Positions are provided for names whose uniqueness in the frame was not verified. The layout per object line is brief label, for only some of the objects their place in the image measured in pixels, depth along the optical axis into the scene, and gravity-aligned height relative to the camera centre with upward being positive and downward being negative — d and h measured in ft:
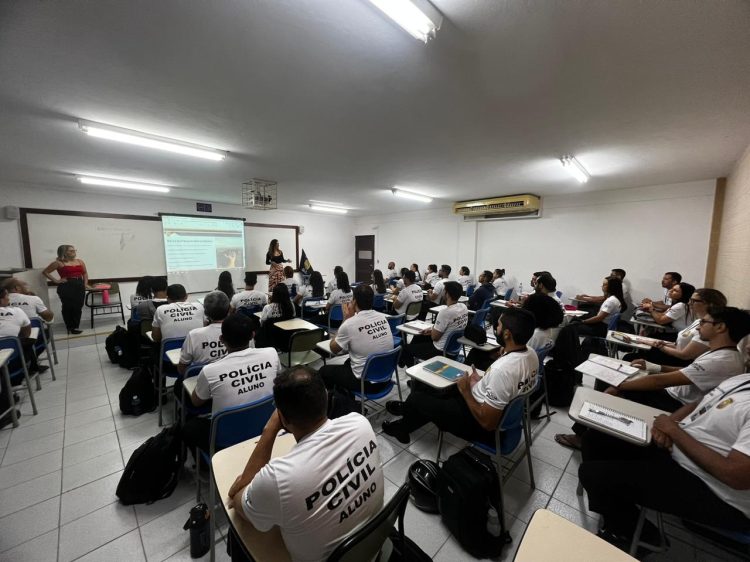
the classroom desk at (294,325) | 10.78 -3.03
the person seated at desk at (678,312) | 12.25 -2.64
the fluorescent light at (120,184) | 16.97 +4.16
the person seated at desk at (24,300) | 11.37 -2.16
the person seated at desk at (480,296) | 17.15 -2.79
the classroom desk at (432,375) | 6.48 -3.07
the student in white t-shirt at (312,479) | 2.90 -2.52
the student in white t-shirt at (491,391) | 5.54 -2.92
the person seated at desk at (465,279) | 23.43 -2.40
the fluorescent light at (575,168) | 12.63 +4.05
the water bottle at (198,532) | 5.05 -5.12
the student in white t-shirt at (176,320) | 9.39 -2.43
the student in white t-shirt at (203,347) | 7.07 -2.51
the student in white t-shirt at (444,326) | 10.09 -2.75
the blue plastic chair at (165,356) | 8.78 -3.40
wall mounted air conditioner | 21.33 +3.45
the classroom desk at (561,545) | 2.85 -3.09
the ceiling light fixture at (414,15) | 4.35 +3.77
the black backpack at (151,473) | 6.11 -4.95
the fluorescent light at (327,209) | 28.11 +4.31
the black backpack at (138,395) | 9.32 -4.90
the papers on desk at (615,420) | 4.74 -3.05
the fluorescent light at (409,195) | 19.92 +4.23
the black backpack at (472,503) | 5.15 -4.77
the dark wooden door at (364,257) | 35.73 -0.96
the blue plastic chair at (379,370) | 7.68 -3.45
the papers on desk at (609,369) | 6.66 -3.00
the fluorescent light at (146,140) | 9.31 +3.99
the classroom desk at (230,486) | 3.15 -3.13
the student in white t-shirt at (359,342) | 8.16 -2.72
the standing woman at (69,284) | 17.11 -2.18
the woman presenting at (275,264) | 21.64 -1.17
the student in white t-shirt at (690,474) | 3.89 -3.49
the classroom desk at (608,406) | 5.05 -3.13
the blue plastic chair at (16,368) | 8.58 -3.96
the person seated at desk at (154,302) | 11.48 -2.34
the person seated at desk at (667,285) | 14.59 -1.91
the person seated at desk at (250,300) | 14.89 -2.76
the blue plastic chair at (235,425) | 4.97 -3.32
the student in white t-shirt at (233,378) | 5.43 -2.55
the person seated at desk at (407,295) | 15.89 -2.59
